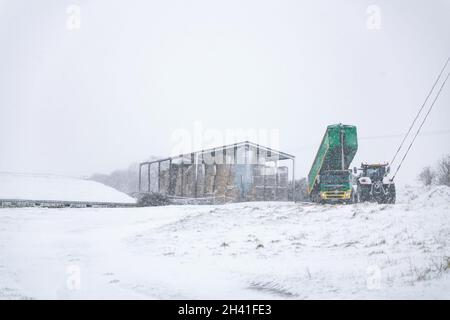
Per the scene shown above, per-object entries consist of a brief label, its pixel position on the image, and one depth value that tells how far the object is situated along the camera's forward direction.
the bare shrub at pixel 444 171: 64.62
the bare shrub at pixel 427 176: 75.38
